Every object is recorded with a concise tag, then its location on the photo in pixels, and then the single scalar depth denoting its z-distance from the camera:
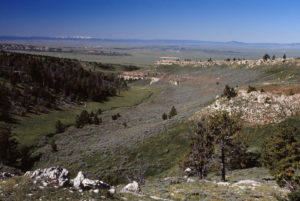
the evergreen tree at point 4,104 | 64.88
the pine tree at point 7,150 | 39.96
